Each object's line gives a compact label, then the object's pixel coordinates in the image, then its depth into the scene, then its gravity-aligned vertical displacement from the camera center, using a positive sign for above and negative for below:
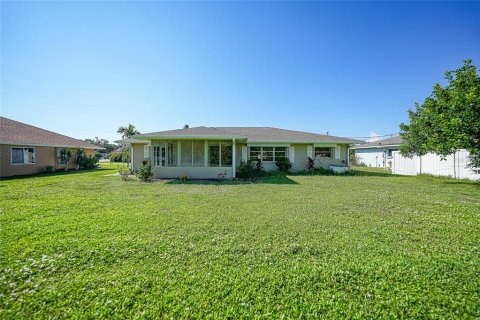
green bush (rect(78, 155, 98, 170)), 21.23 -0.38
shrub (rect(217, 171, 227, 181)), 13.50 -1.14
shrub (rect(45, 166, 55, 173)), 17.62 -0.94
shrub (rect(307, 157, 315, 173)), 17.05 -0.57
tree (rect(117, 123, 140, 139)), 42.62 +6.32
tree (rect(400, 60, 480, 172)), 9.95 +2.40
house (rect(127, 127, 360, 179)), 13.63 +0.74
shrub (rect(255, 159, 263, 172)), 15.97 -0.62
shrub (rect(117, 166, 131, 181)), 12.94 -1.17
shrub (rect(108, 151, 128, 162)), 39.94 +0.31
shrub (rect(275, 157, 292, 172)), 17.23 -0.49
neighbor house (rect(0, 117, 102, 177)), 14.58 +0.88
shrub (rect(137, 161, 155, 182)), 12.52 -0.92
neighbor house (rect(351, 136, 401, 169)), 25.59 +0.99
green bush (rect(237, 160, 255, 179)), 13.91 -0.88
